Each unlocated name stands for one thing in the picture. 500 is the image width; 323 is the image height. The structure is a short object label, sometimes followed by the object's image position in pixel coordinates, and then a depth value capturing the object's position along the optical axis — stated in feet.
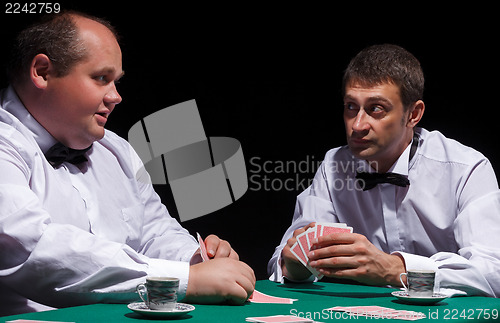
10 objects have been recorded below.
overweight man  6.75
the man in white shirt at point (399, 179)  10.71
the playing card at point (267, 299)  7.36
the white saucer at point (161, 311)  6.07
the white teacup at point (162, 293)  6.23
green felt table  6.13
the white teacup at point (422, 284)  7.54
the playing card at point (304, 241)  9.30
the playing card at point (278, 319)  6.01
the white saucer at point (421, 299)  7.38
